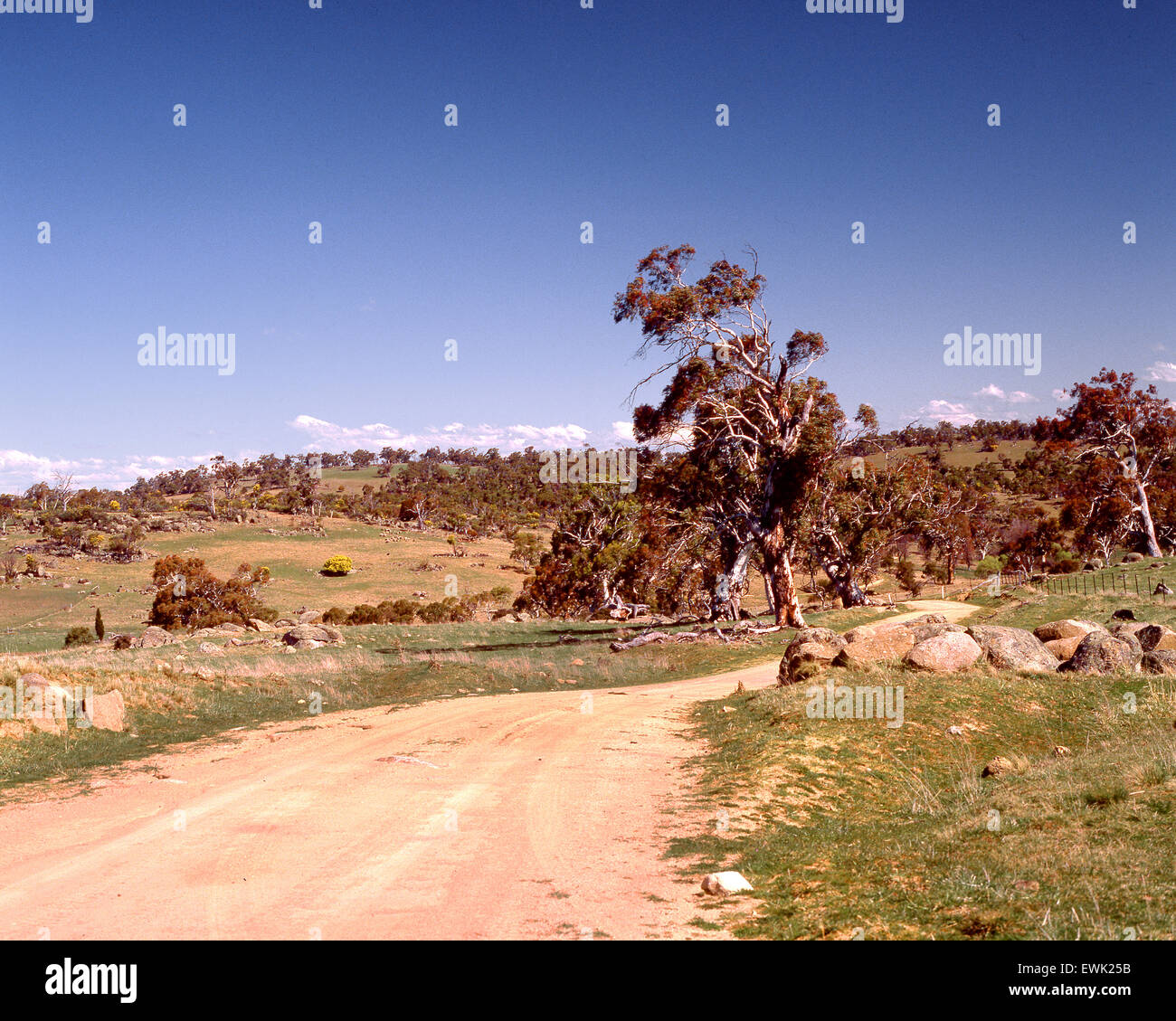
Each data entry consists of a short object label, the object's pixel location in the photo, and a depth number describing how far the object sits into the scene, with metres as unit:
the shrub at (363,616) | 55.25
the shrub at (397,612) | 56.31
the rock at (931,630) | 19.83
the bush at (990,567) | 73.44
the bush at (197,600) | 54.72
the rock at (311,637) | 33.78
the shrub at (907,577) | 68.32
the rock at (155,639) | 36.44
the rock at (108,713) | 17.56
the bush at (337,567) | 87.06
